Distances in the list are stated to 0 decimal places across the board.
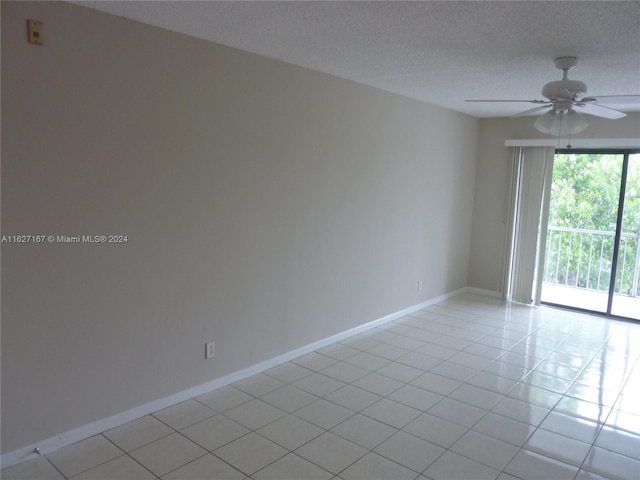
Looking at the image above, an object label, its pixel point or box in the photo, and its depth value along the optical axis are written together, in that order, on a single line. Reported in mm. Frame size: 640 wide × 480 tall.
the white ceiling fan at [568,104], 2852
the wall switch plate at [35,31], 2221
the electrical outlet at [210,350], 3223
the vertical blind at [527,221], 5656
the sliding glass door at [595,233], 5266
